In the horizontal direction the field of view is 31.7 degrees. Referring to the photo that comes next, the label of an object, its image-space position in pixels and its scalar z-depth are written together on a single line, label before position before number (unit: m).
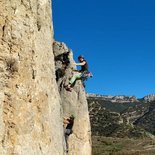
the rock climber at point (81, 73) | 15.31
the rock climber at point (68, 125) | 14.33
